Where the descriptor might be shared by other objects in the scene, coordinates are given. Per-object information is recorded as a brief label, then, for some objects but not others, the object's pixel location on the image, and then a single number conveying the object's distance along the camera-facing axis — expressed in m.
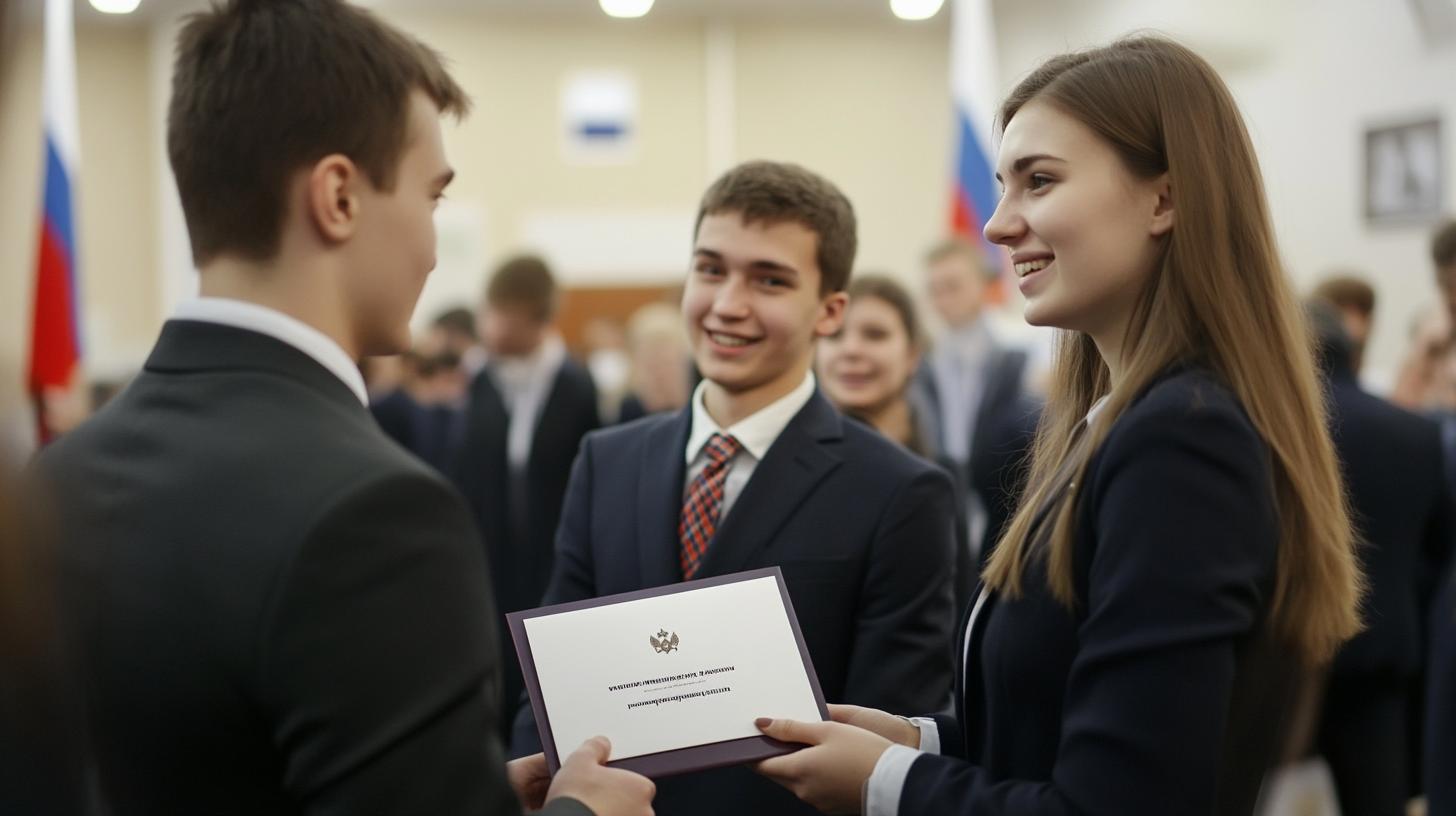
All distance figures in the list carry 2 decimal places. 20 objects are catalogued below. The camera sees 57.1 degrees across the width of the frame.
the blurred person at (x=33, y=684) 0.88
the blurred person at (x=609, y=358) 10.98
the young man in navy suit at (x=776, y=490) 2.05
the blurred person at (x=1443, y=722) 2.97
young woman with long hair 1.32
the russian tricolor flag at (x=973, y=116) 6.48
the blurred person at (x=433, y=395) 5.47
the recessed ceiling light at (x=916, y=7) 7.07
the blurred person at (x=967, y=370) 5.06
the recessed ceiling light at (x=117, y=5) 5.55
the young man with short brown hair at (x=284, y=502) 1.07
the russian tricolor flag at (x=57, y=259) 5.53
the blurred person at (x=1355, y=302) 4.81
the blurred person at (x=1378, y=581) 3.49
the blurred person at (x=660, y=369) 5.54
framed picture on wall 8.02
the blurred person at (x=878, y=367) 3.47
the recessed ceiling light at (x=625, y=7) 6.05
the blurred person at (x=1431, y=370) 4.75
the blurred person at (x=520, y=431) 4.72
